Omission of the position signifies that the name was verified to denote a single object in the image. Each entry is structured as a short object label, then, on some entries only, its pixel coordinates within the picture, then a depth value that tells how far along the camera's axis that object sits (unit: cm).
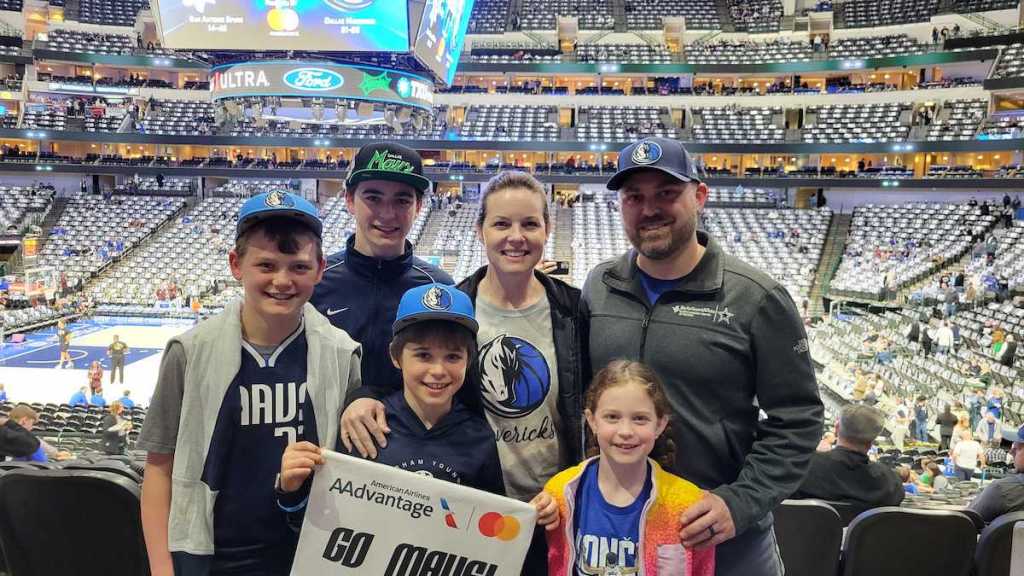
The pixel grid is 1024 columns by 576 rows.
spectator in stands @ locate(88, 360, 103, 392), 1562
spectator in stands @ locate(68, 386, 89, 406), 1430
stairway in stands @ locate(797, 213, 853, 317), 2834
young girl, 259
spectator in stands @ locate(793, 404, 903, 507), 485
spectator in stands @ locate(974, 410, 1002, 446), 1121
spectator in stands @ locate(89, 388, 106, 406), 1390
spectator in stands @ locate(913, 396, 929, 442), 1216
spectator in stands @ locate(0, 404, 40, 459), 644
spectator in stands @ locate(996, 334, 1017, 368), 1515
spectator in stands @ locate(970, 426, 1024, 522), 451
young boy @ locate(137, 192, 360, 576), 258
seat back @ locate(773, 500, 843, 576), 374
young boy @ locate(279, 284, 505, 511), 269
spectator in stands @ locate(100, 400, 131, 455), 912
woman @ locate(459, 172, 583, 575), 295
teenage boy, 335
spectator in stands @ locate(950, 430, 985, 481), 952
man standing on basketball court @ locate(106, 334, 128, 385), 1677
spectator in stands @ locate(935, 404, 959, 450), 1149
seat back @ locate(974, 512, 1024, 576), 346
